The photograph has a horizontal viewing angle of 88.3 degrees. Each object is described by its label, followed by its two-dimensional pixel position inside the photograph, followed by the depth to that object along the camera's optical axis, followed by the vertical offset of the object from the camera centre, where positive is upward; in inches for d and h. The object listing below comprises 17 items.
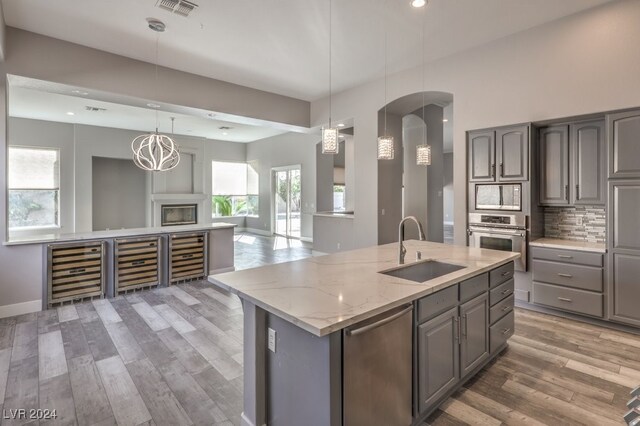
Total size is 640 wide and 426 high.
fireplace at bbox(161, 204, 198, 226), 373.6 -1.2
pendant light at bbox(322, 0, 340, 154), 118.4 +26.6
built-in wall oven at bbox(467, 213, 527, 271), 154.2 -9.9
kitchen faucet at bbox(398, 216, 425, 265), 99.8 -8.4
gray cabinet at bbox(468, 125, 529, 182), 152.3 +28.1
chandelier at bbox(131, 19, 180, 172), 182.2 +38.0
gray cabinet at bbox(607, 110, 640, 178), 125.3 +26.3
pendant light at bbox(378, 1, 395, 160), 134.4 +26.6
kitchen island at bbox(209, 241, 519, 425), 59.6 -27.0
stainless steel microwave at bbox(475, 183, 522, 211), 155.1 +7.8
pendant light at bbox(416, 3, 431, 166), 141.5 +25.2
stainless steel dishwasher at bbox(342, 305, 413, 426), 60.4 -31.4
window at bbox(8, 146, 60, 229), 313.6 +25.0
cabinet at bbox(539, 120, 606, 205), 140.3 +21.7
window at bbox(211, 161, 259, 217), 457.4 +33.9
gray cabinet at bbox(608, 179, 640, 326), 126.5 -15.0
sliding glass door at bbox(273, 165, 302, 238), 406.0 +15.5
